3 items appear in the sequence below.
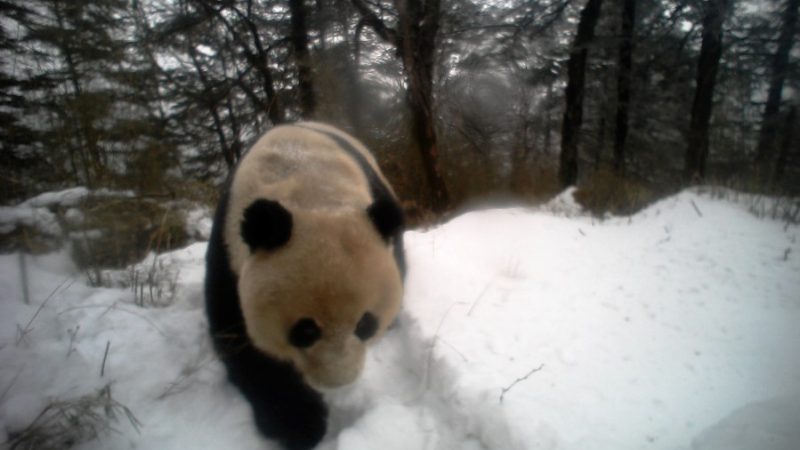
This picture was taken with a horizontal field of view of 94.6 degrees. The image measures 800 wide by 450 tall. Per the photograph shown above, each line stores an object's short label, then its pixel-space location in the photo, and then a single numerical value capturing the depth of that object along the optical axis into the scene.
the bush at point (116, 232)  2.61
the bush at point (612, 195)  4.92
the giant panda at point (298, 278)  1.38
